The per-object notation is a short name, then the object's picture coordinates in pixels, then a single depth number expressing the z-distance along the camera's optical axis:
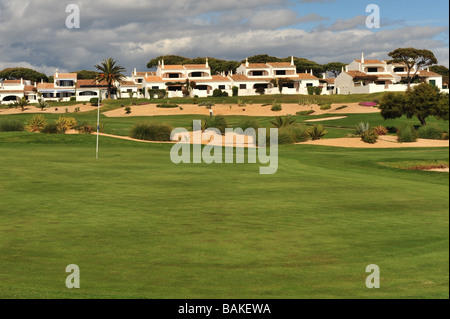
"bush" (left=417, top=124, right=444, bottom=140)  54.34
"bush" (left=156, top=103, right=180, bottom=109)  105.38
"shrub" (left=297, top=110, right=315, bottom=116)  90.18
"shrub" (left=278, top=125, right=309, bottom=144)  52.94
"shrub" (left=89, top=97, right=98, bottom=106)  124.20
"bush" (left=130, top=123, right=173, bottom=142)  54.22
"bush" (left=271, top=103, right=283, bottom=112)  95.53
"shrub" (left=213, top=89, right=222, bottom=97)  133.12
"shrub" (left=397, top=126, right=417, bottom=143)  50.72
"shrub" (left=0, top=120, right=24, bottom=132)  60.53
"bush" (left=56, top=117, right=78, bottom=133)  56.88
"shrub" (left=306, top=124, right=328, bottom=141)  56.22
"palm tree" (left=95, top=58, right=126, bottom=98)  135.75
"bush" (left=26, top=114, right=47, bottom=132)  60.06
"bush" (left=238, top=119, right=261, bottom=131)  60.22
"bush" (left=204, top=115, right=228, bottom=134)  62.69
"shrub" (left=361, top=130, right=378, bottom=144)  50.53
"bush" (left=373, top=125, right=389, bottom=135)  58.61
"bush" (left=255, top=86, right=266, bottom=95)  133.25
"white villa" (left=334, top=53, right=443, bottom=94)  123.94
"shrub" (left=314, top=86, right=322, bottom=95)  131.25
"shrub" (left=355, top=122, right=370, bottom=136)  53.81
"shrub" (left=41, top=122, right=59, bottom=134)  56.56
